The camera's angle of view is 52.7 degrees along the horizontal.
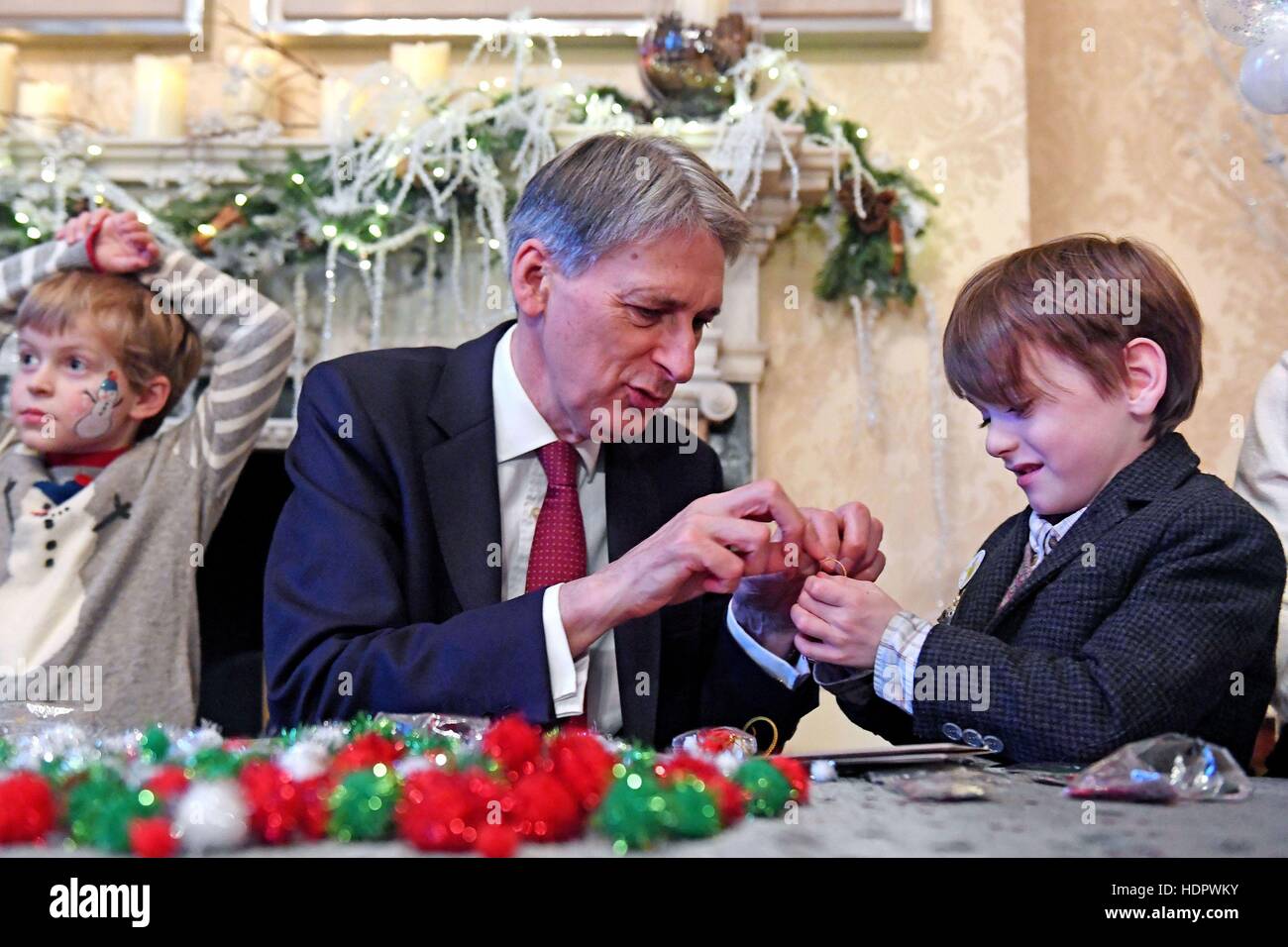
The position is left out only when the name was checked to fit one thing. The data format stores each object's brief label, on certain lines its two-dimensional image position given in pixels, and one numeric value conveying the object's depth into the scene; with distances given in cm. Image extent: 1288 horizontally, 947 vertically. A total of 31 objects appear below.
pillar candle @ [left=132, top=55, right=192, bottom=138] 303
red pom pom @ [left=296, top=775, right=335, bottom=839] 74
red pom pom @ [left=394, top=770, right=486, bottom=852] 71
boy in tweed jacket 119
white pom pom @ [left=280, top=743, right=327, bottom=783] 82
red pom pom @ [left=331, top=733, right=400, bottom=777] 84
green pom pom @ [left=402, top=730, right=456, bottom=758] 93
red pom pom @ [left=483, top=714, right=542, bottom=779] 88
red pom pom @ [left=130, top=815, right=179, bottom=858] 67
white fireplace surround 291
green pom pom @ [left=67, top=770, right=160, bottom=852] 70
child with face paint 215
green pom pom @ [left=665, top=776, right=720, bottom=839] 74
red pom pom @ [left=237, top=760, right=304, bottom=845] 72
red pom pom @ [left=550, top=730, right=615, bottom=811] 78
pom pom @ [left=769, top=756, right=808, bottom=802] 88
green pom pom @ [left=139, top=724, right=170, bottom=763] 95
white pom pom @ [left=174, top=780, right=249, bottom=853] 70
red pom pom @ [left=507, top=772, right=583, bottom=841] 73
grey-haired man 136
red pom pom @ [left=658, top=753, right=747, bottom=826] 78
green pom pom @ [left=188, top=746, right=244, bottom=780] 81
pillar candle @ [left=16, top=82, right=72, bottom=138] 304
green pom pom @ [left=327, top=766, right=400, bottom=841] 73
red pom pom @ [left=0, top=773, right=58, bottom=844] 71
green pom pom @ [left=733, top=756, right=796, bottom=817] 83
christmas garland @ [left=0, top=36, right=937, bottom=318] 285
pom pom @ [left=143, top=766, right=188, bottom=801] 75
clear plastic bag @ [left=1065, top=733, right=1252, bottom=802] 89
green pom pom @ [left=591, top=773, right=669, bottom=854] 72
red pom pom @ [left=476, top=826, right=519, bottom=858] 68
